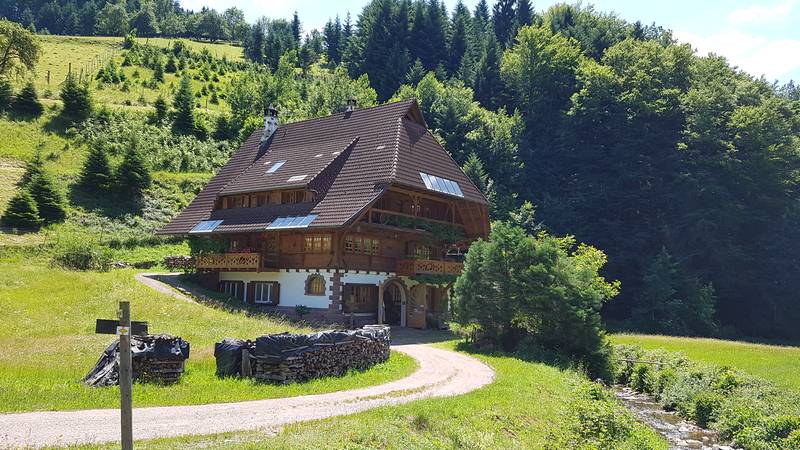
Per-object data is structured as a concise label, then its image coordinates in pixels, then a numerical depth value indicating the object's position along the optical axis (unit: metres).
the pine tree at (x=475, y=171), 62.88
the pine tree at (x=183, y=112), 67.44
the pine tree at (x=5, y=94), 60.08
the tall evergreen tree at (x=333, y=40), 148.05
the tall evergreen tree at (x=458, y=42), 106.44
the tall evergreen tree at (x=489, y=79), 86.94
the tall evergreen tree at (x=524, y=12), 114.81
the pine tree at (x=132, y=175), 50.62
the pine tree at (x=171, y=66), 94.12
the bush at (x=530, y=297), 26.34
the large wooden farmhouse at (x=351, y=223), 33.84
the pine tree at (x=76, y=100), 60.91
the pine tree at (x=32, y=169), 46.24
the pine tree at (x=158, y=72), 86.77
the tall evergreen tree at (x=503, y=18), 116.21
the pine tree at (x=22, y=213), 41.88
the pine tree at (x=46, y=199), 43.88
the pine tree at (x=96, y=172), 49.69
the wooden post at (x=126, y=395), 8.38
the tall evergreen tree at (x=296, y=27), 193.38
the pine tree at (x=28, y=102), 60.34
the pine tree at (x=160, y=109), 68.25
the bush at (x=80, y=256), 36.78
